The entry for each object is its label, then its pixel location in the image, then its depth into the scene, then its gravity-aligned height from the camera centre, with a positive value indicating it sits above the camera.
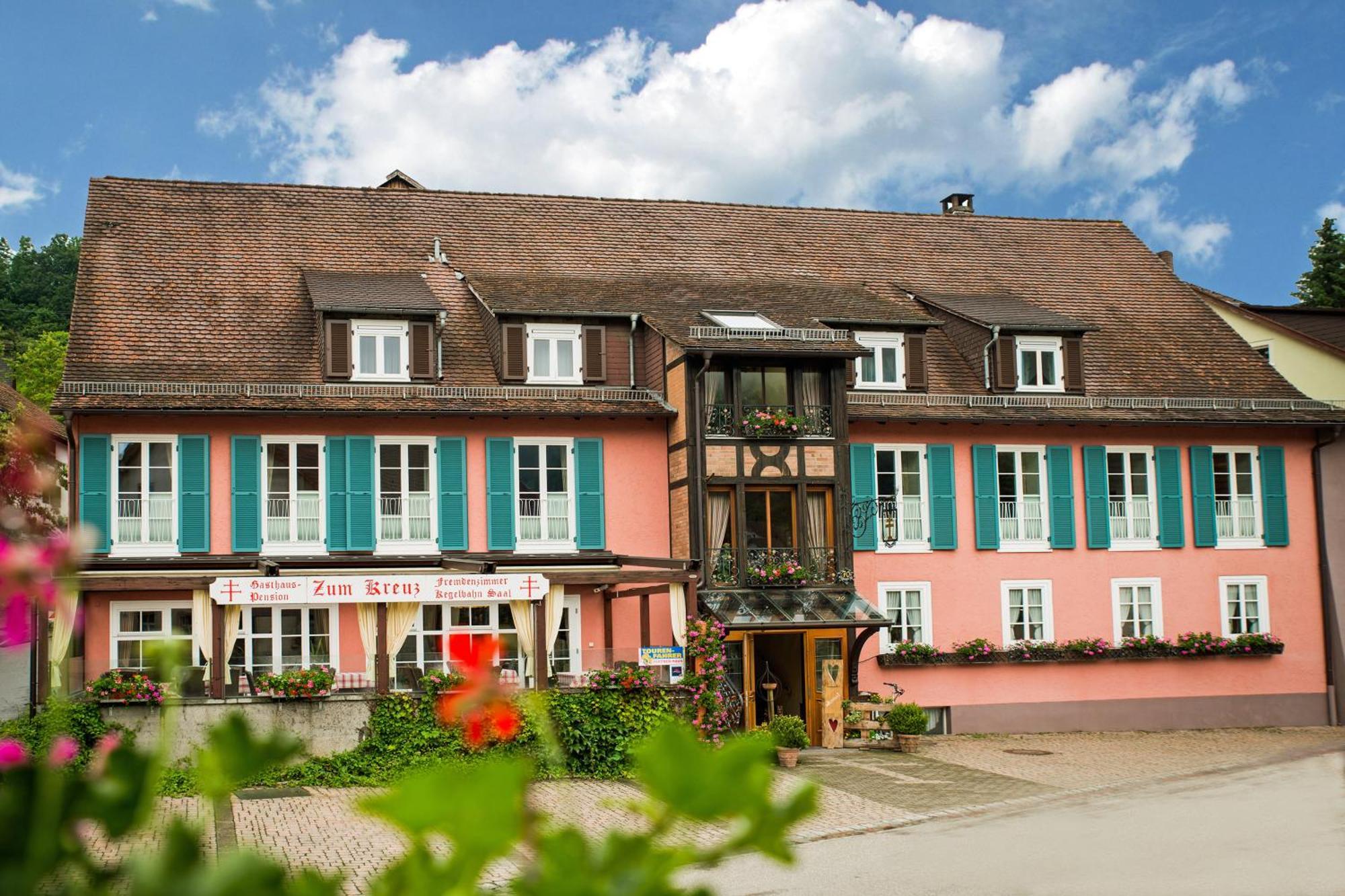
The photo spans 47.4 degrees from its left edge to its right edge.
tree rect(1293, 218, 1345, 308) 54.81 +10.57
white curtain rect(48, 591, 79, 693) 19.14 -0.53
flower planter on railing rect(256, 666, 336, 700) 20.72 -1.21
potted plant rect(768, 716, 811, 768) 22.17 -2.35
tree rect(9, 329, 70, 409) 55.81 +8.68
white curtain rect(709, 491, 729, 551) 25.14 +1.04
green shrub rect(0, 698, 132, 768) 17.25 -1.47
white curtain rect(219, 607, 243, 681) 21.03 -0.39
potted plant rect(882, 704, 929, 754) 24.34 -2.37
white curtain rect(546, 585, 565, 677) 22.41 -0.28
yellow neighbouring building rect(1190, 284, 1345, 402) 31.58 +4.77
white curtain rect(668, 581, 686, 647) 23.25 -0.41
